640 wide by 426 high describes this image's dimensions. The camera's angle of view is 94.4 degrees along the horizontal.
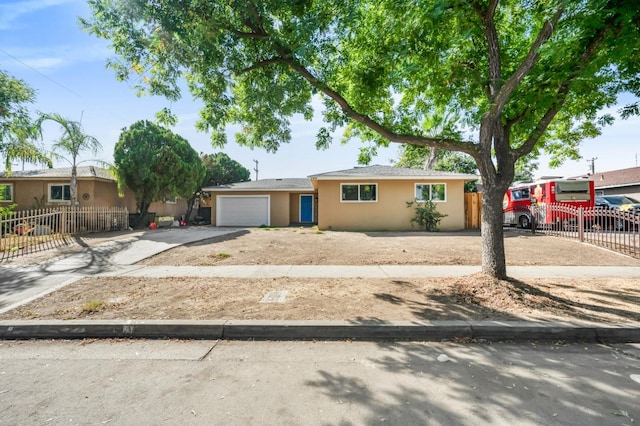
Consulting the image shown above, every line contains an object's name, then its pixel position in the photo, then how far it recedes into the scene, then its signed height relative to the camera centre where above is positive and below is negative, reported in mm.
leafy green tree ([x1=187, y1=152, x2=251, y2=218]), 26891 +4173
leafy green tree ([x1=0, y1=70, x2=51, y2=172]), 13234 +4192
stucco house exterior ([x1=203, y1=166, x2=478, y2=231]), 15656 +725
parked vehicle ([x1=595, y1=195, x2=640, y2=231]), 14969 +323
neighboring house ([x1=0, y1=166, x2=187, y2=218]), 17219 +1601
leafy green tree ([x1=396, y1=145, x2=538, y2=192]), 25441 +4766
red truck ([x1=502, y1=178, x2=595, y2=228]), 13312 +600
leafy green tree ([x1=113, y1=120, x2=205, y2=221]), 16484 +2944
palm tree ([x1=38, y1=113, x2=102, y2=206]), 13227 +3343
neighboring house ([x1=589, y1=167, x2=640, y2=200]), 23503 +2176
